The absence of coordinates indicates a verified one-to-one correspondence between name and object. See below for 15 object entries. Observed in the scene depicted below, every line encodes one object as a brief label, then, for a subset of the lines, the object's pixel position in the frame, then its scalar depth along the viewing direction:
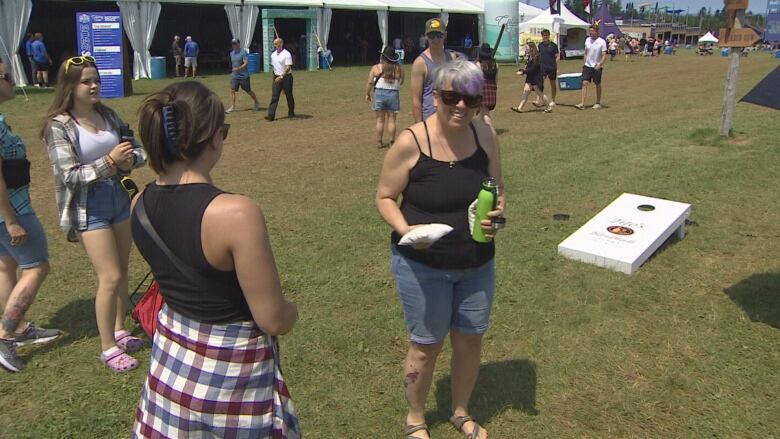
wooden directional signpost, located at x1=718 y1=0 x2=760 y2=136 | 8.68
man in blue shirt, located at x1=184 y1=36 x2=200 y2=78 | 22.28
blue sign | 15.01
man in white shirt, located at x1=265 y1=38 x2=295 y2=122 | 11.68
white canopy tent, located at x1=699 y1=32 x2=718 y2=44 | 52.08
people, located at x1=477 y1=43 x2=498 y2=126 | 7.72
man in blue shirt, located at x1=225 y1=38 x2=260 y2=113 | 12.87
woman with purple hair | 2.40
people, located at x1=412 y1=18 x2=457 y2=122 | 5.80
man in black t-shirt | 13.03
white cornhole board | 4.65
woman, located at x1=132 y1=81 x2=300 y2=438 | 1.60
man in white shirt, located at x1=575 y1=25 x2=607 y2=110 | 12.48
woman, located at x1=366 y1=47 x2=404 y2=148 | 8.52
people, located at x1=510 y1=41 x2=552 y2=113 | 12.67
